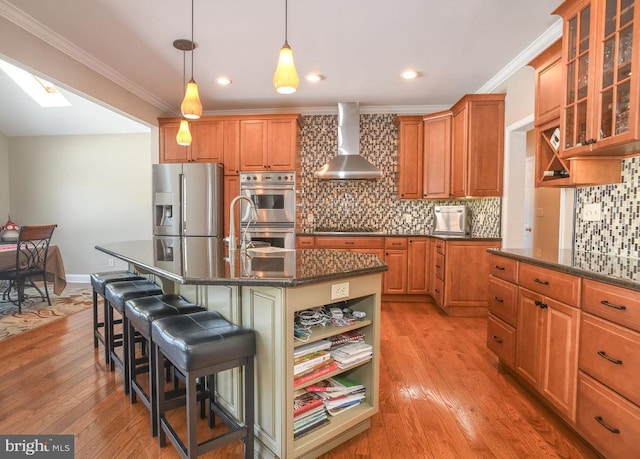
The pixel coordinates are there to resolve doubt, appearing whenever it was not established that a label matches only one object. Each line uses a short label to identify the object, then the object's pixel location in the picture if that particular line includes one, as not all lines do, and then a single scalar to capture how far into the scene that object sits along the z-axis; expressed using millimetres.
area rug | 3389
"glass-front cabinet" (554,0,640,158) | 1652
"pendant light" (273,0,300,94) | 1806
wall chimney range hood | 4371
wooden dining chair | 3881
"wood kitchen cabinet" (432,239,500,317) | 3723
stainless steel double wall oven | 4293
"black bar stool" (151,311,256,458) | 1341
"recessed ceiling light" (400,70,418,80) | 3539
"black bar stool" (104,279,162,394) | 2123
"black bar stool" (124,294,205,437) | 1720
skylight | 4676
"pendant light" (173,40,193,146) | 2896
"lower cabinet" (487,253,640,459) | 1376
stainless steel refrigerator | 4281
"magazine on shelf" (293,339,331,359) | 1533
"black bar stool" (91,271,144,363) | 2539
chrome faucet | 2106
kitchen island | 1430
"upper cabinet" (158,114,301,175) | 4402
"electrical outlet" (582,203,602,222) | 2292
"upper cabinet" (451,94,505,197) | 3633
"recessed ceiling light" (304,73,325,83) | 3627
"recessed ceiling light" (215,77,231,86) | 3713
